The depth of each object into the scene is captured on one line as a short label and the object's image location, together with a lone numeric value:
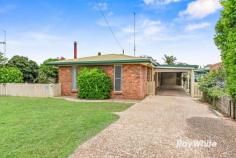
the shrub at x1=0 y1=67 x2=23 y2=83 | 13.22
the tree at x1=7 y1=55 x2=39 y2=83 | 17.00
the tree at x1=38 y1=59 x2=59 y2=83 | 16.09
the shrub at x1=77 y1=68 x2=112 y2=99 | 11.02
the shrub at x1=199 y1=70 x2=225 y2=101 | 8.59
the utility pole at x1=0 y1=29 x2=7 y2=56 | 15.80
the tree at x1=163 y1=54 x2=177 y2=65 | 33.44
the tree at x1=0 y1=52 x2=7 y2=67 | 15.76
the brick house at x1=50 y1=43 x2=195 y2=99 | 10.97
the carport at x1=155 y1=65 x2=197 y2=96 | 13.12
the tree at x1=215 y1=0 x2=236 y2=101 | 5.82
